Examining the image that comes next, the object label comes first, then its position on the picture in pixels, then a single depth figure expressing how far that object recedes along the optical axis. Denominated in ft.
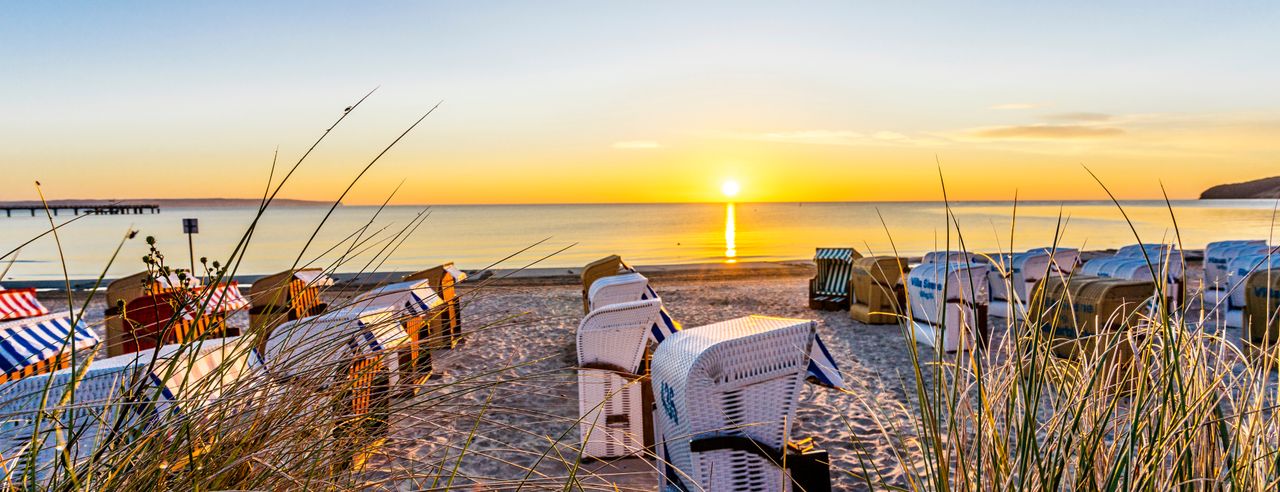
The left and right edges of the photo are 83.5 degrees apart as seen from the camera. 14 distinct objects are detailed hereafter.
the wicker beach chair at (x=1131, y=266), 29.07
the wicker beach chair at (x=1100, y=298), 19.44
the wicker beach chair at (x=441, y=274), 29.68
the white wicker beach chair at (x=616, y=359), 14.01
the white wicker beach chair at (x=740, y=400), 9.24
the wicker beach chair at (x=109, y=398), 3.46
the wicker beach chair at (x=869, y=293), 31.01
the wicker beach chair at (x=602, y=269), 30.42
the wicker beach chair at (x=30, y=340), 12.48
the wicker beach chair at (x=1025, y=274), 31.89
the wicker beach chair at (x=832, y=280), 37.01
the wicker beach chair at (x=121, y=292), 21.03
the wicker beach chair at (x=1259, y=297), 23.65
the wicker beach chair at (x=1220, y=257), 34.02
